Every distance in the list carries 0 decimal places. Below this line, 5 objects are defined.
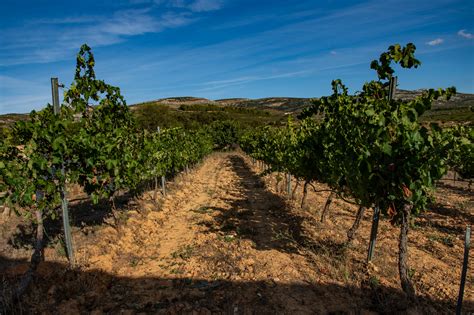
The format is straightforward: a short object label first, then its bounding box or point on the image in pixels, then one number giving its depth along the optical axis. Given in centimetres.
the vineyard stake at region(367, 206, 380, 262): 496
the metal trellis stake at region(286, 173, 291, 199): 1149
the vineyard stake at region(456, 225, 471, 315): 354
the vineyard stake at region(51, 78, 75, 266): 538
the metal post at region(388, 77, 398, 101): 463
